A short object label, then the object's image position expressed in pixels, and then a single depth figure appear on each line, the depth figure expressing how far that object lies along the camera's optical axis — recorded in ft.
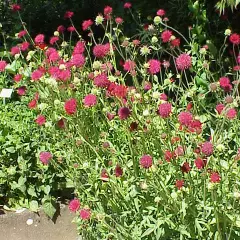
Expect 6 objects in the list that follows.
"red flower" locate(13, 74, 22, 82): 9.69
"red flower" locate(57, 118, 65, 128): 8.42
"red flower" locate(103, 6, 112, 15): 9.92
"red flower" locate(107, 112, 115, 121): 8.54
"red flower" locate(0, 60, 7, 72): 9.73
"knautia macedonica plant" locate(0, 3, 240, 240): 7.45
